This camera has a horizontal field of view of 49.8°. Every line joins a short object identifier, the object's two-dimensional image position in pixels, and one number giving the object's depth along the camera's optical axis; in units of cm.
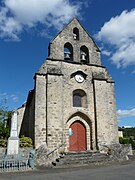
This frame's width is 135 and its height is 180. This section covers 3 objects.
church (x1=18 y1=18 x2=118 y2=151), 1175
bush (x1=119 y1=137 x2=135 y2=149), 1729
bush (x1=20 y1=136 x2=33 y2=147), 1083
